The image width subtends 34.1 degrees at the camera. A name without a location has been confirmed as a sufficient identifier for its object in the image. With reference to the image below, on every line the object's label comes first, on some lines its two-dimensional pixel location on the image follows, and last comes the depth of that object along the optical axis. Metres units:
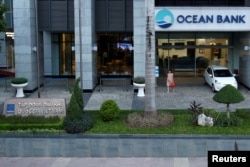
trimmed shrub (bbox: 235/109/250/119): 16.72
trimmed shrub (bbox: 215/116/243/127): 15.68
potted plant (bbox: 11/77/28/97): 26.12
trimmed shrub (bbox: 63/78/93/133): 15.08
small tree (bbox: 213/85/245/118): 15.55
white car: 26.45
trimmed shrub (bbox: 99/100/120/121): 16.44
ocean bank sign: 27.33
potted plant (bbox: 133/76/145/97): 25.88
